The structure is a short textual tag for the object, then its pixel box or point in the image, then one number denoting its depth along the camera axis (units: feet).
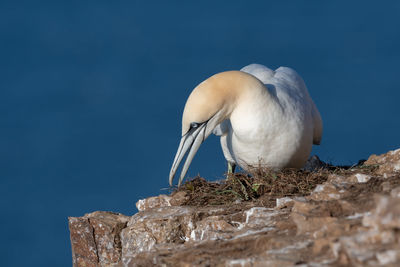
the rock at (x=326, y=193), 26.43
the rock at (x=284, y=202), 30.14
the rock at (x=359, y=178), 31.63
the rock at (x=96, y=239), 38.96
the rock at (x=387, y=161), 37.86
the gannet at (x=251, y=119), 40.20
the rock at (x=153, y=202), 40.68
